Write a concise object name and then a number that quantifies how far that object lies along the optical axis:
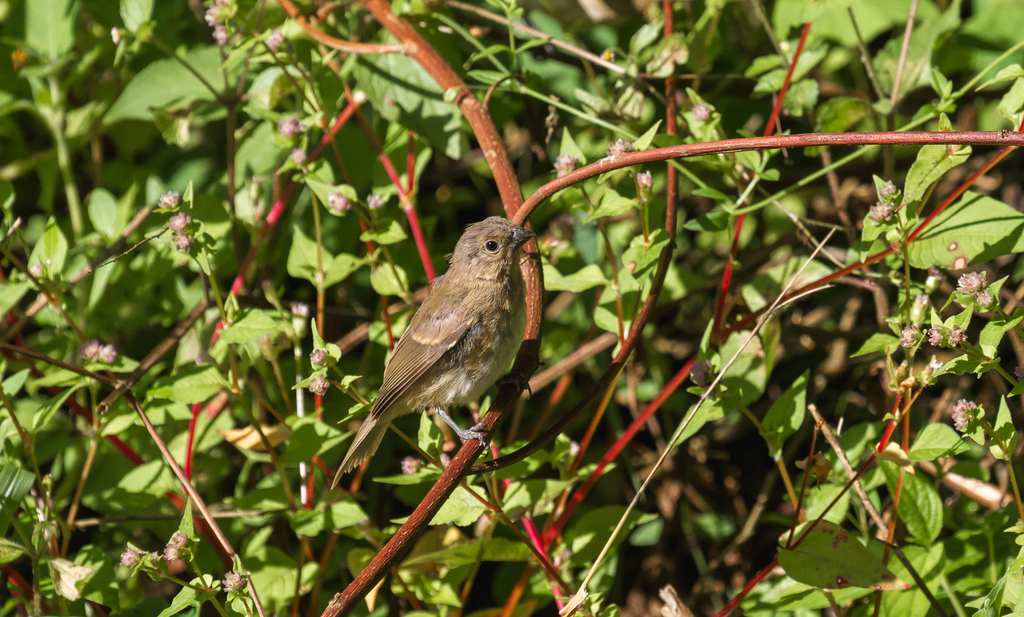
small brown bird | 6.33
